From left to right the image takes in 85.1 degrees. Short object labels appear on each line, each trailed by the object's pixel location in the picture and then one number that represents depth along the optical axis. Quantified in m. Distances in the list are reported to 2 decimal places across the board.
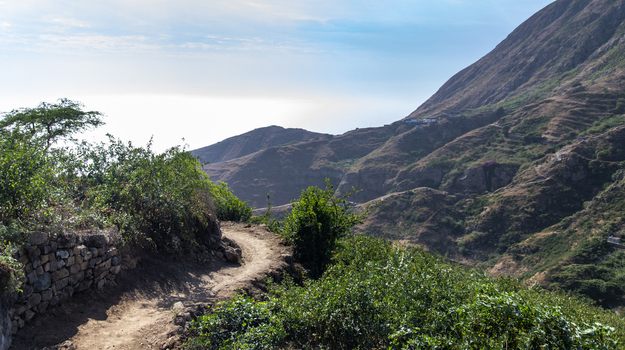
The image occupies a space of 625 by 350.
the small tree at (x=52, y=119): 13.12
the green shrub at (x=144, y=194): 8.00
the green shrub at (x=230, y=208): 16.19
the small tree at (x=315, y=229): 11.05
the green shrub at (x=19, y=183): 5.31
